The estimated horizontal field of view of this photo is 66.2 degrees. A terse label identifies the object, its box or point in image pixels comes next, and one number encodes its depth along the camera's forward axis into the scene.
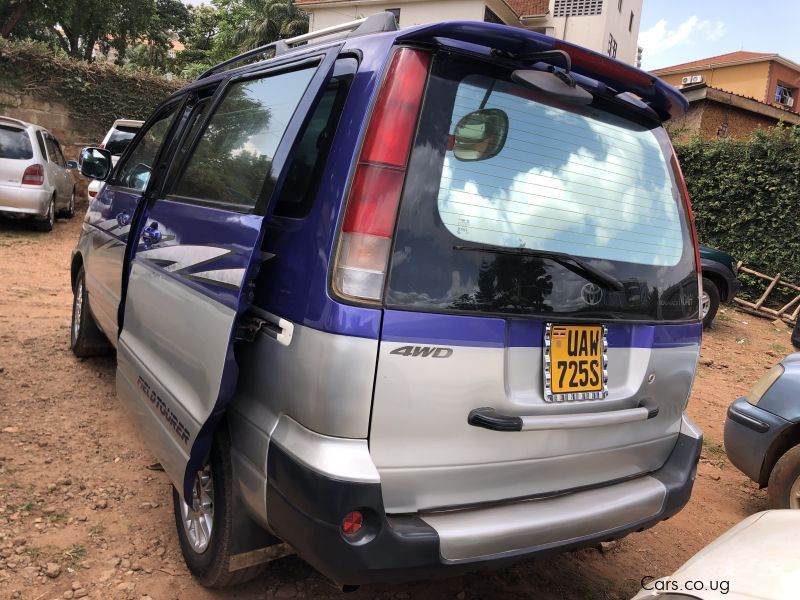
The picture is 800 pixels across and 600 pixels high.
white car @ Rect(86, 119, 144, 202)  10.22
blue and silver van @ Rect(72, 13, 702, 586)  1.73
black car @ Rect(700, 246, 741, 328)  8.88
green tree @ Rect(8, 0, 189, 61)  20.00
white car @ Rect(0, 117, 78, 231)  8.97
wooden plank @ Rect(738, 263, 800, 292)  10.52
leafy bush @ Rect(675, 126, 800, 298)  10.57
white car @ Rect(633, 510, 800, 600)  1.43
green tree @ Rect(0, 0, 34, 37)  19.67
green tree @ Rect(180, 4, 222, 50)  33.97
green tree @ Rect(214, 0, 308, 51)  28.67
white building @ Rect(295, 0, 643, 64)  23.28
